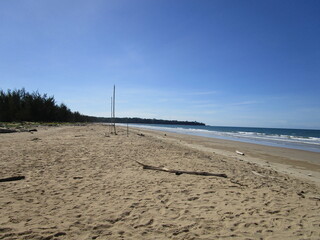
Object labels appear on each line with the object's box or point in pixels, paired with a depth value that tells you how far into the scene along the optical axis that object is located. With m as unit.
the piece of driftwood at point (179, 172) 6.43
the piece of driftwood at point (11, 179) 5.06
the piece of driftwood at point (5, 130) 17.86
